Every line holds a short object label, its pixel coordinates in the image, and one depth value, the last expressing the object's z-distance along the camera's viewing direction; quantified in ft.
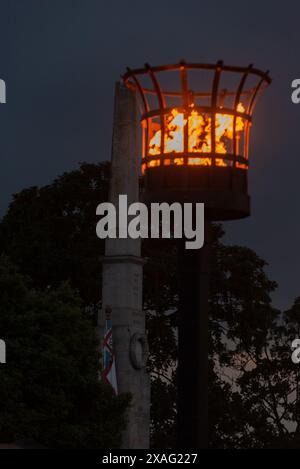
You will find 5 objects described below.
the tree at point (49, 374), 140.05
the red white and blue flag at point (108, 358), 165.37
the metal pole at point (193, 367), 50.31
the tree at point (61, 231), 197.88
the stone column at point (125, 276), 172.04
